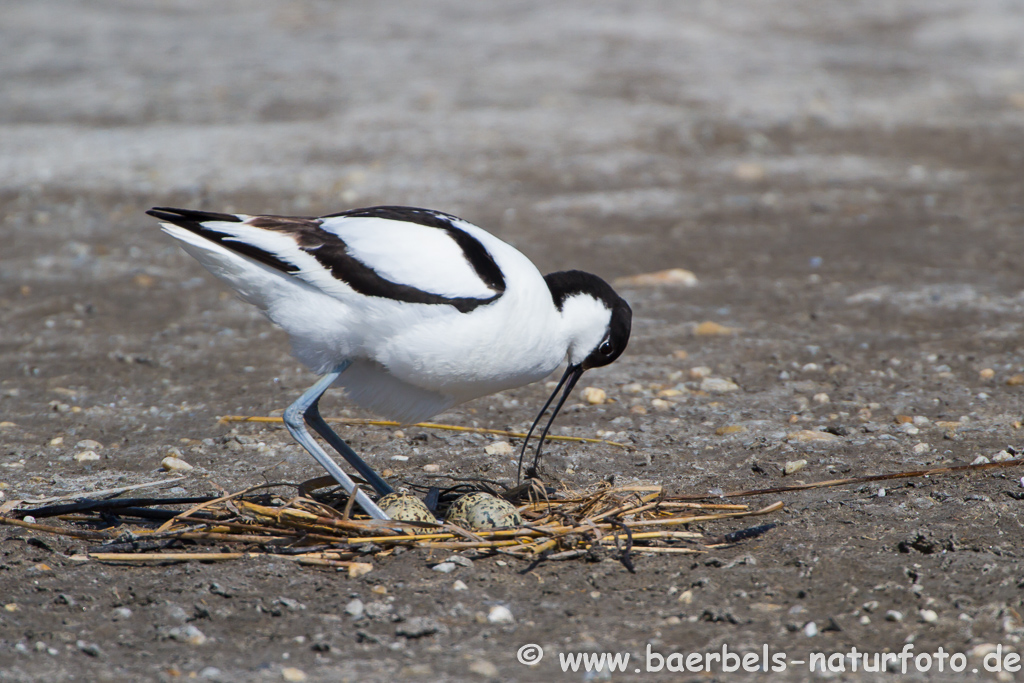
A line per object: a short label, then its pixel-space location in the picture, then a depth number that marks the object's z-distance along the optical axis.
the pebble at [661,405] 10.30
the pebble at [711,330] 12.37
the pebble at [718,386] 10.74
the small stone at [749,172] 18.58
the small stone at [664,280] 14.12
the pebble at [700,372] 11.11
